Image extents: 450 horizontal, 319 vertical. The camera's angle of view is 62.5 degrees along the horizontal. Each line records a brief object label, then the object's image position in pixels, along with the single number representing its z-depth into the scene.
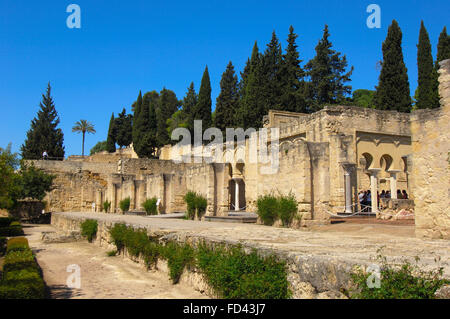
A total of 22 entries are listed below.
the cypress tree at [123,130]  62.38
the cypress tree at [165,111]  53.12
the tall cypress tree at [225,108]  38.89
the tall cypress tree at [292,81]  33.16
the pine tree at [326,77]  34.34
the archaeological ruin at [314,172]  7.50
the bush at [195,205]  14.51
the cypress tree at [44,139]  49.50
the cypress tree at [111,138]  63.38
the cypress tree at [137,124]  49.86
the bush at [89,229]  13.61
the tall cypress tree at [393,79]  28.75
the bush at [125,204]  23.38
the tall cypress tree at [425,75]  29.10
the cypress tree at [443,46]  30.28
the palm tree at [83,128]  65.38
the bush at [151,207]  19.14
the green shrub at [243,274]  4.27
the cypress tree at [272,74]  32.59
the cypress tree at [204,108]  41.25
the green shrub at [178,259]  6.43
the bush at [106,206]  26.98
